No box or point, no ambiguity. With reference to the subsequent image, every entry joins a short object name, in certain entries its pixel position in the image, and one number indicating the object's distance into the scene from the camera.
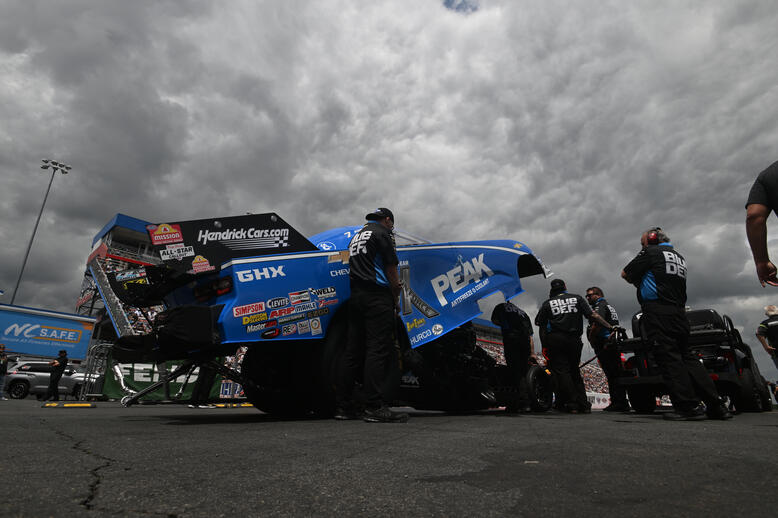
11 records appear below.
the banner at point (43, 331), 18.61
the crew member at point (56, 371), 12.89
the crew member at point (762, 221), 2.62
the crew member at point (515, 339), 5.59
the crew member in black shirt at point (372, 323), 3.67
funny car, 3.48
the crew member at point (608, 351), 6.57
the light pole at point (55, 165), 34.53
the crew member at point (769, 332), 7.07
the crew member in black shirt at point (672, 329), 4.21
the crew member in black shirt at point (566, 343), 5.77
